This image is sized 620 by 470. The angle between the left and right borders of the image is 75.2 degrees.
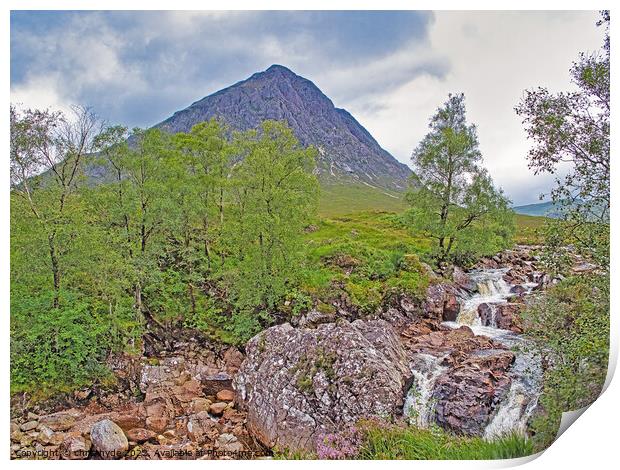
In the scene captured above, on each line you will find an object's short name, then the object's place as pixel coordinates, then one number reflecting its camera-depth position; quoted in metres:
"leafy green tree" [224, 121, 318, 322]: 12.34
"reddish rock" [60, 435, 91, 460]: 8.14
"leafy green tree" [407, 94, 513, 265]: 16.00
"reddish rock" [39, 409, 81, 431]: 9.00
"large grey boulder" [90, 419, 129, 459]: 8.30
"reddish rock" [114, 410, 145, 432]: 9.25
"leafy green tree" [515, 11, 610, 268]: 6.91
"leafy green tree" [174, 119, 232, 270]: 14.53
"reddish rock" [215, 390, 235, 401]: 10.40
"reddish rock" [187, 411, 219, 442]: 9.01
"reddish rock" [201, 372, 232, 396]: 10.89
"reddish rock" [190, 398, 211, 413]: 9.97
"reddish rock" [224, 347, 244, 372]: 11.71
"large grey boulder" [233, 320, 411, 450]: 8.19
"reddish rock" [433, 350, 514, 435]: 8.27
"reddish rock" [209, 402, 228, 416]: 9.86
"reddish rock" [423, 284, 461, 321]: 13.68
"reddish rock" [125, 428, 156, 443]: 8.77
